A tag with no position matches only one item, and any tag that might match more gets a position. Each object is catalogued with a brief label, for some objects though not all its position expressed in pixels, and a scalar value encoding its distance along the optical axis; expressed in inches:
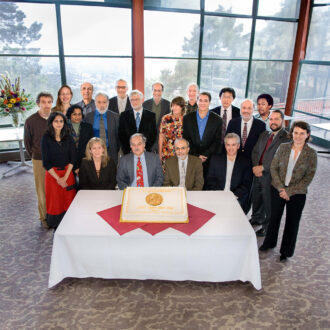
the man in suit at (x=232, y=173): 138.9
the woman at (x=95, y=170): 134.5
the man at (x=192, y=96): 182.9
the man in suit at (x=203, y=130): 157.8
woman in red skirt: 136.5
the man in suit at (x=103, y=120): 161.6
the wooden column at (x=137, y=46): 260.1
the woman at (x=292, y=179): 118.8
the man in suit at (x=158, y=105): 192.7
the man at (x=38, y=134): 151.6
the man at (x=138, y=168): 137.5
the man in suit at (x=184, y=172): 140.3
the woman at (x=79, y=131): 150.2
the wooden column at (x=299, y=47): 312.3
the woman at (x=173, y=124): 164.8
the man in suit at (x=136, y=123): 166.1
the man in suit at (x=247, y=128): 148.9
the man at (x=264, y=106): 151.8
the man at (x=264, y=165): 135.4
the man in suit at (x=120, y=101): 185.3
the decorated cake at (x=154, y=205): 101.4
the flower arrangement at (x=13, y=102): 224.4
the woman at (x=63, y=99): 166.6
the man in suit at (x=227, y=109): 166.6
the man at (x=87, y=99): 176.9
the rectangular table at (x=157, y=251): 97.4
